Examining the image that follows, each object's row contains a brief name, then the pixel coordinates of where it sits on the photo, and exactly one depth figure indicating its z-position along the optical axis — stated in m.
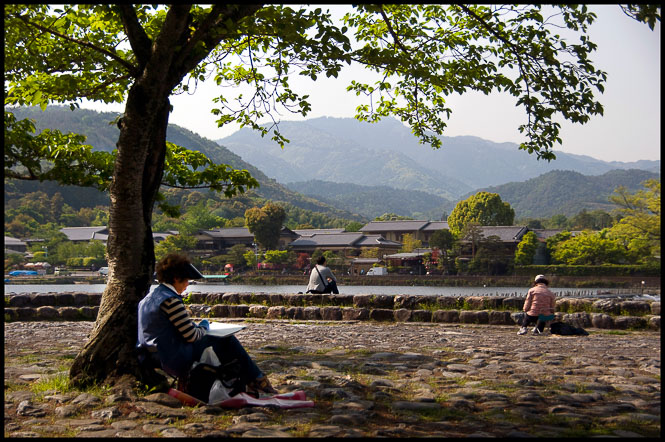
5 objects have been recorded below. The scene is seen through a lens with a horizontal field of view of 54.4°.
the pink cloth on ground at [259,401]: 4.60
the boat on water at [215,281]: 61.14
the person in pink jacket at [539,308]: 9.98
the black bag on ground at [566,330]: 9.73
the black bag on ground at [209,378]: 4.71
